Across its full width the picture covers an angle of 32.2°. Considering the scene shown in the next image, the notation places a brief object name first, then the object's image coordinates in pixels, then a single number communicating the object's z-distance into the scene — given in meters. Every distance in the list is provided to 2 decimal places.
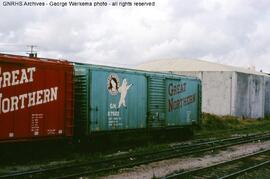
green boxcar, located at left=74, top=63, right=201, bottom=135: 16.36
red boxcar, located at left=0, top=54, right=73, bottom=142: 13.27
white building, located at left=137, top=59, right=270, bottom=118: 40.44
